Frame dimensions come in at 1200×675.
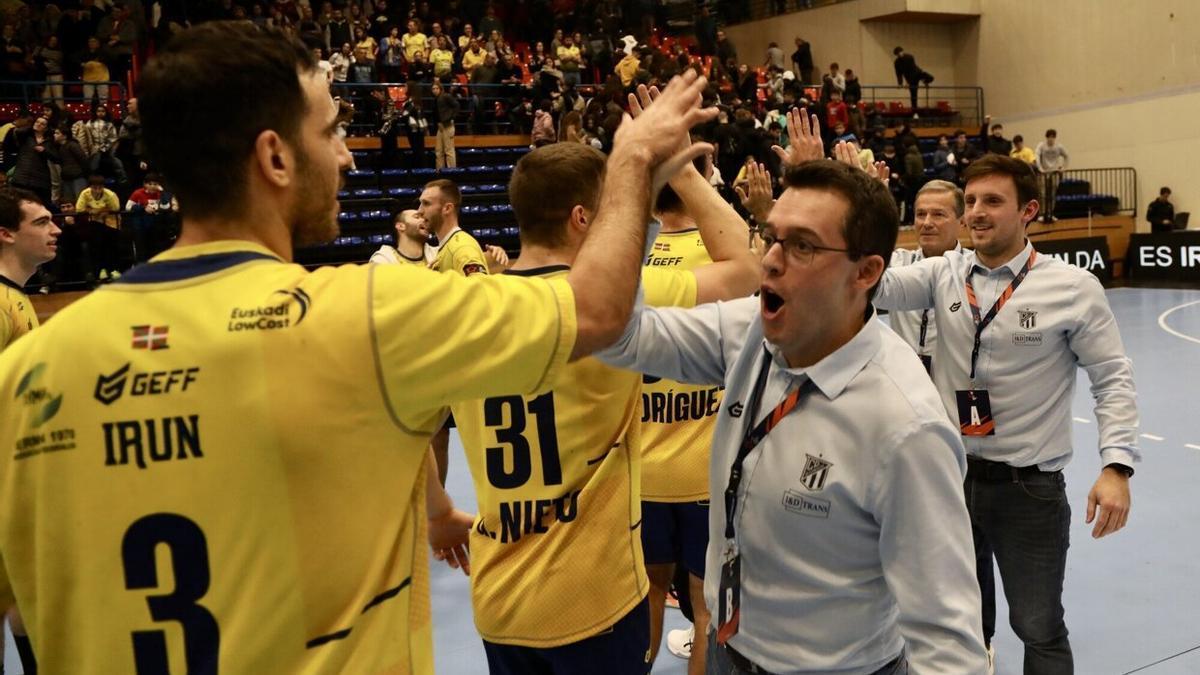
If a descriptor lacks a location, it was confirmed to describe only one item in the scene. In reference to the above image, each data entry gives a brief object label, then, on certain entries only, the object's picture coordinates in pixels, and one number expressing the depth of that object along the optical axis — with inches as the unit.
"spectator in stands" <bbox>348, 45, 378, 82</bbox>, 689.0
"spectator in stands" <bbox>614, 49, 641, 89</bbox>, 742.7
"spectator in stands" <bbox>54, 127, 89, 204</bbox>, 514.9
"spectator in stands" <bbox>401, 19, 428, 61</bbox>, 742.5
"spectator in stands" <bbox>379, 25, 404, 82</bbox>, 728.3
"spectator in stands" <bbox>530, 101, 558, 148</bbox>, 679.7
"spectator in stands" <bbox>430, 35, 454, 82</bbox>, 731.4
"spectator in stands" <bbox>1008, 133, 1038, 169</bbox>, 816.3
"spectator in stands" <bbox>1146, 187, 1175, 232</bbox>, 825.5
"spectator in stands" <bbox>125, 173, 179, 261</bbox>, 486.9
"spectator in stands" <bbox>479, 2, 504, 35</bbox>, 821.2
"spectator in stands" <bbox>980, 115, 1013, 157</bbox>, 842.2
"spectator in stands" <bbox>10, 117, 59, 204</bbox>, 498.9
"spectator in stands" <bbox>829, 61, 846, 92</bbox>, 859.7
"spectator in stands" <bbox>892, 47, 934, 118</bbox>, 984.9
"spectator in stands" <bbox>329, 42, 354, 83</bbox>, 678.5
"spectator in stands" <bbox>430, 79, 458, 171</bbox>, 657.6
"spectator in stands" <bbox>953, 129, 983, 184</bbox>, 853.6
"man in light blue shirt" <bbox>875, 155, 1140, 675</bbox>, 132.1
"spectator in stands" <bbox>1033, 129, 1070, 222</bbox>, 856.9
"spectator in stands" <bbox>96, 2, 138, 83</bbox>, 633.0
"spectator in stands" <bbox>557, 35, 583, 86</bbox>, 750.5
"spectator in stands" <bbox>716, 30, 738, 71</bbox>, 909.6
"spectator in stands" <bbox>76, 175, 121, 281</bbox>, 480.1
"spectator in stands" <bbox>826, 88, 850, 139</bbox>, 799.7
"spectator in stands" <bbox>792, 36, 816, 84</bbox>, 979.3
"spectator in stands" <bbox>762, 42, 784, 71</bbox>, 956.3
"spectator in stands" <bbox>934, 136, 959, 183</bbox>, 815.1
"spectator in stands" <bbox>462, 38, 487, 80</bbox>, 752.8
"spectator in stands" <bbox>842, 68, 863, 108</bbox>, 862.5
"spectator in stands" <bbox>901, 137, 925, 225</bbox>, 777.6
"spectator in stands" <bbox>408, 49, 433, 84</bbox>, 729.0
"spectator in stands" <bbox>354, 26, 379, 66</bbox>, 700.0
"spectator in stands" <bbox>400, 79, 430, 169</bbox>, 655.1
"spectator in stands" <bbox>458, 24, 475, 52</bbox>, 768.3
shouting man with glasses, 71.7
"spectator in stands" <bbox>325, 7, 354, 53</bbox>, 716.0
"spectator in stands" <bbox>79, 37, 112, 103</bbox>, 623.2
